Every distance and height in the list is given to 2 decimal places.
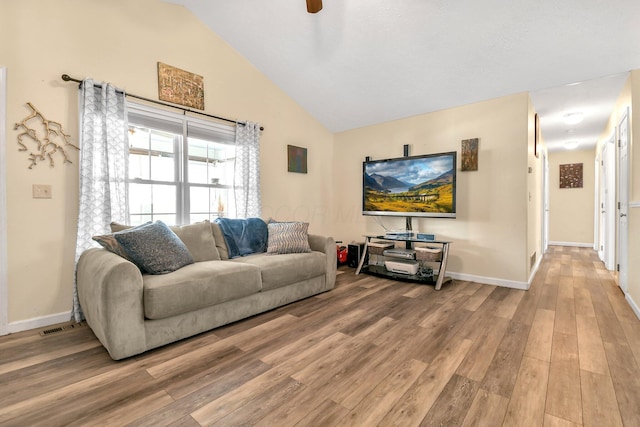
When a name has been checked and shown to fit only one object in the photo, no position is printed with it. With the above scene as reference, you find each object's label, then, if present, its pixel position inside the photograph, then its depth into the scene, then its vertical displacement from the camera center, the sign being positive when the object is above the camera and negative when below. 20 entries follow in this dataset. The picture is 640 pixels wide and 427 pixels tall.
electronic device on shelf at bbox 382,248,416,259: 3.77 -0.55
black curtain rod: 2.47 +1.14
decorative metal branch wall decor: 2.35 +0.63
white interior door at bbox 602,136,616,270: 4.07 +0.12
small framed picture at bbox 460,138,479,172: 3.67 +0.72
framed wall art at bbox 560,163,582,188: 6.81 +0.83
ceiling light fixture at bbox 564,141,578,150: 5.86 +1.35
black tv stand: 3.47 -0.79
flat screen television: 3.66 +0.34
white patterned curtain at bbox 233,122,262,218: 3.69 +0.48
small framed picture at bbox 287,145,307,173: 4.42 +0.82
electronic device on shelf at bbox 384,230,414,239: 3.86 -0.31
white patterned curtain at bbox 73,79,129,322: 2.54 +0.45
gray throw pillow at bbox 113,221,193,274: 2.20 -0.28
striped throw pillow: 3.21 -0.30
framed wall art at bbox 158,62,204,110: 3.07 +1.38
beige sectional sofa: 1.85 -0.60
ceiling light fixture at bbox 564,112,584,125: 4.16 +1.35
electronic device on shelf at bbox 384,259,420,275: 3.74 -0.72
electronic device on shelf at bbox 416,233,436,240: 3.68 -0.32
